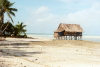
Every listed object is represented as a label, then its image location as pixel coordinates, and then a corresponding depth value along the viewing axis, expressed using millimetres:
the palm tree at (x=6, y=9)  31911
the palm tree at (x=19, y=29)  35234
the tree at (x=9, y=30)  34316
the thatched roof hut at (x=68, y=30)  36865
